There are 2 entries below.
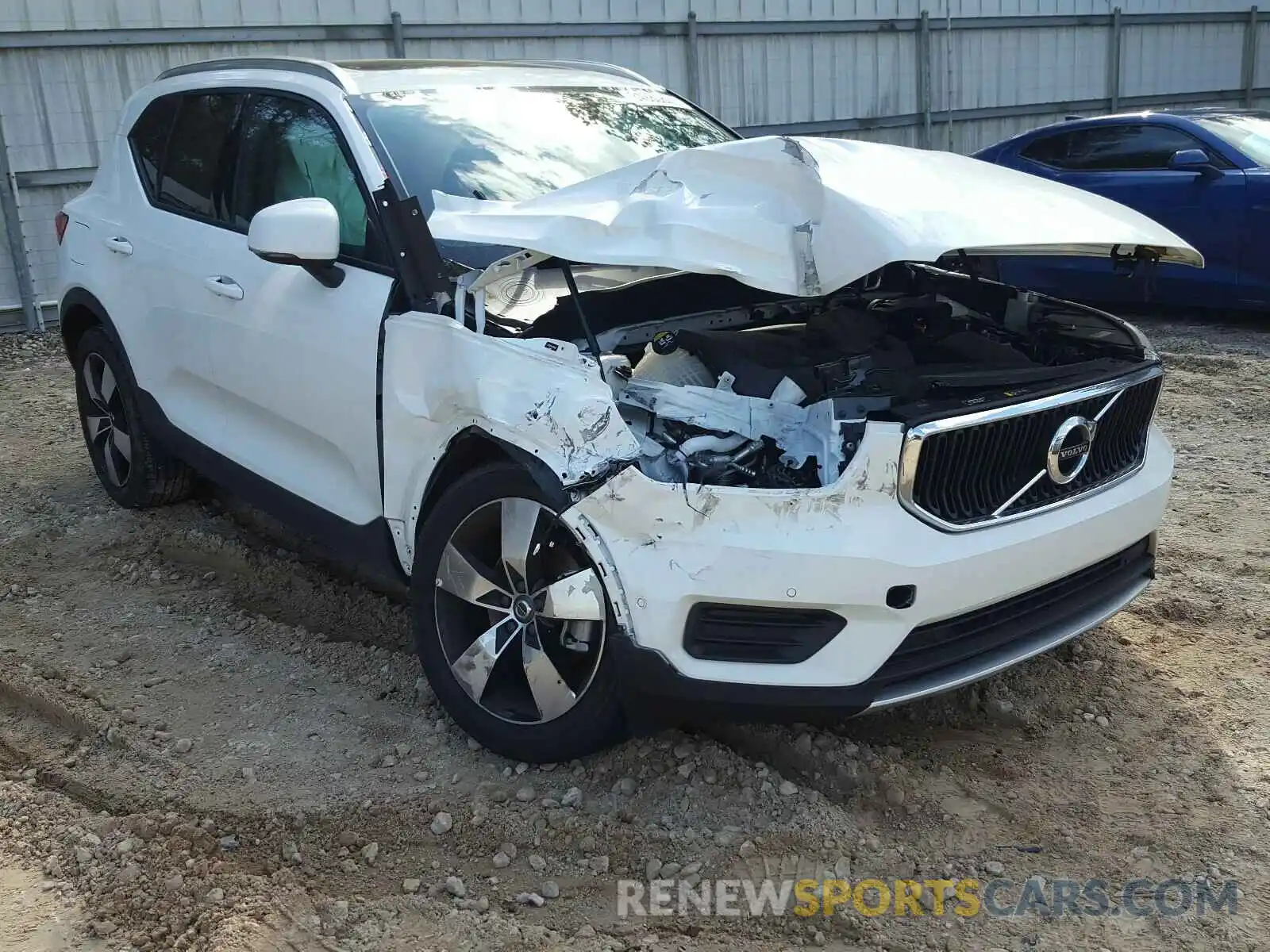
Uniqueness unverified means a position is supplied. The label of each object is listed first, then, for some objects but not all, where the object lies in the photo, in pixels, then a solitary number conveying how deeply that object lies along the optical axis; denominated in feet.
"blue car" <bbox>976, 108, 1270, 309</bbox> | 25.73
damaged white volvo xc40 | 9.06
